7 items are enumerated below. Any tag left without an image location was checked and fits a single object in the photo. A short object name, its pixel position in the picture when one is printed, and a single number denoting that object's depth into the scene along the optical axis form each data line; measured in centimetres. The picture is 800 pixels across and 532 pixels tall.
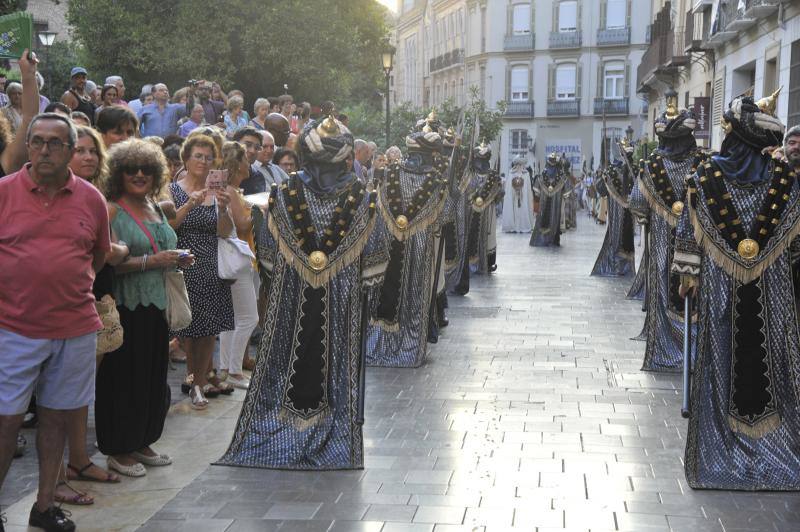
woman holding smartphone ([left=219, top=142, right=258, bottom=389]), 817
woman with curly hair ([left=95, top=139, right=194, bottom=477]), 616
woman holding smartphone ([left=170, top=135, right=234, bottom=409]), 767
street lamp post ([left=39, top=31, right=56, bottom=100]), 2341
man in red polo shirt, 490
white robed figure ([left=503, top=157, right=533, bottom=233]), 3012
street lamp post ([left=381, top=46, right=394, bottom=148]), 2742
